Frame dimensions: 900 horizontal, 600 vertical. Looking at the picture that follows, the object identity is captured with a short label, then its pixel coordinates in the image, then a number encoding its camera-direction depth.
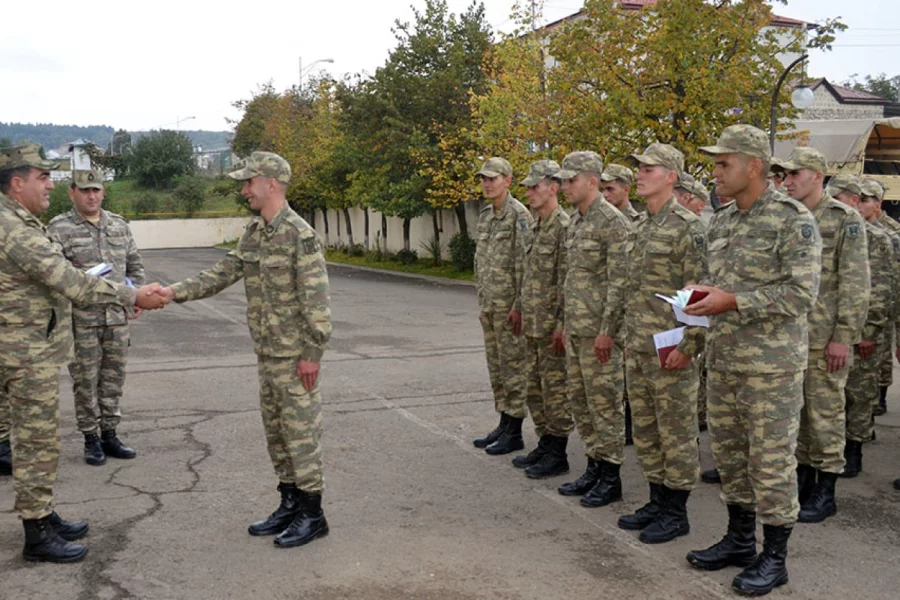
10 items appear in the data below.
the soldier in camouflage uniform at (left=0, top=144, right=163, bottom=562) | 4.90
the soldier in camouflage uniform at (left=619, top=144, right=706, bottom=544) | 5.18
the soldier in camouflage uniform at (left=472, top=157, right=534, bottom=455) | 6.97
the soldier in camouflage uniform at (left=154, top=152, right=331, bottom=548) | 5.13
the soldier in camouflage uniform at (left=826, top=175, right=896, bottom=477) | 6.59
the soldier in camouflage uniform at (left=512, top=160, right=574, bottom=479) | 6.50
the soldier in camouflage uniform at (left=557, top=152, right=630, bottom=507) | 5.82
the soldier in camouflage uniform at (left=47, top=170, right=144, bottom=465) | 6.89
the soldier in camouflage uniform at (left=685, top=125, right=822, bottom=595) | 4.38
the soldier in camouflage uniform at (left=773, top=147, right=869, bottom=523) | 5.53
